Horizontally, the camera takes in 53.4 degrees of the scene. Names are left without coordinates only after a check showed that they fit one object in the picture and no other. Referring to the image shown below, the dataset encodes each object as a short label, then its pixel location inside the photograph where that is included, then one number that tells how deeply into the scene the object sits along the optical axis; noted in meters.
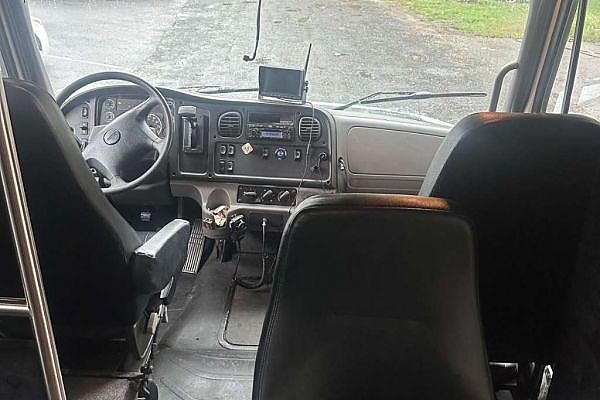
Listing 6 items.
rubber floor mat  2.18
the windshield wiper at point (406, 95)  2.38
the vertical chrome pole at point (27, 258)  0.94
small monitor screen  2.30
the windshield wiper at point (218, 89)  2.44
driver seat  1.32
